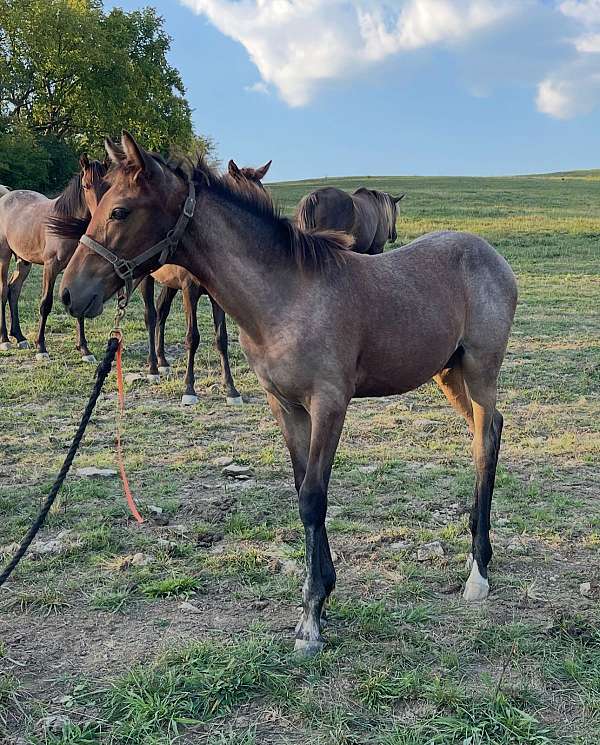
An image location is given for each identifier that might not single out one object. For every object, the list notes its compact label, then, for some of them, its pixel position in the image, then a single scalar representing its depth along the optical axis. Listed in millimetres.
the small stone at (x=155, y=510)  4529
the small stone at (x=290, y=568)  3760
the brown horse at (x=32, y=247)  8039
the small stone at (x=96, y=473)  5188
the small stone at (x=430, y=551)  3961
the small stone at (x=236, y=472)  5199
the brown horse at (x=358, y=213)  10594
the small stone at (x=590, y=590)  3523
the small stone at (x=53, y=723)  2574
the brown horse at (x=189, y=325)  7172
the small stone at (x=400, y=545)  4066
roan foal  2904
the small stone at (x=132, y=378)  7764
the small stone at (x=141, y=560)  3864
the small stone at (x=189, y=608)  3430
